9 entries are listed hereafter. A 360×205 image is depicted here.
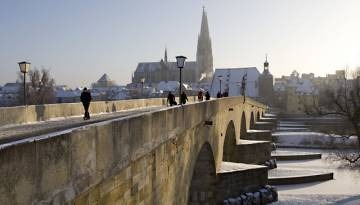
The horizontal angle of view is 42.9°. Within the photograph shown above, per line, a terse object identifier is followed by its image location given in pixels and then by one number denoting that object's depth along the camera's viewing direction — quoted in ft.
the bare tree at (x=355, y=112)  85.61
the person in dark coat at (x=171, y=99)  60.47
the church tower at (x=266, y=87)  342.03
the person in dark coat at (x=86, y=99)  35.91
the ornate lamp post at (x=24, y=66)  48.73
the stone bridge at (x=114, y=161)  10.95
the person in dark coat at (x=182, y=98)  58.75
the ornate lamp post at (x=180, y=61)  54.39
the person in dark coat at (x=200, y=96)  83.18
